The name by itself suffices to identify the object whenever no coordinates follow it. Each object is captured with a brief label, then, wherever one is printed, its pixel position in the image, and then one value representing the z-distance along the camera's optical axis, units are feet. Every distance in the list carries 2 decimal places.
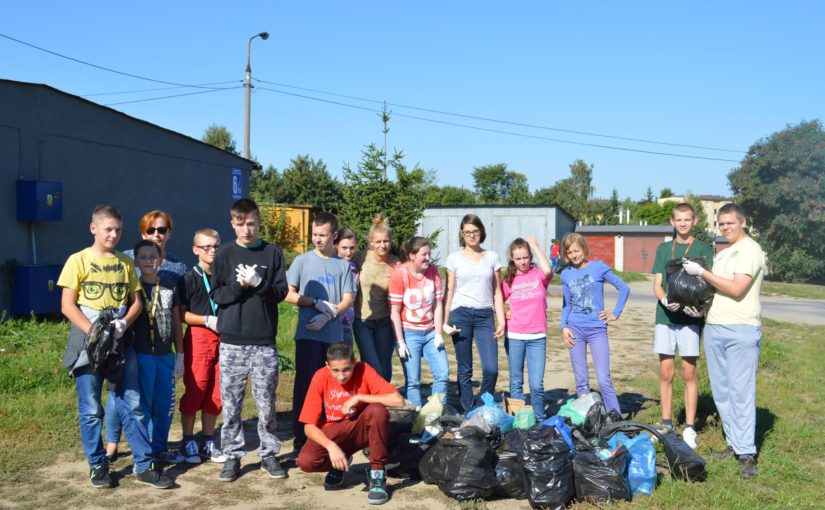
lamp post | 72.96
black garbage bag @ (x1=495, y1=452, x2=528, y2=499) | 15.31
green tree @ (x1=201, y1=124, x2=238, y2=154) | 158.10
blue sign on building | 57.93
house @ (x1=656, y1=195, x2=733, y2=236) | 372.83
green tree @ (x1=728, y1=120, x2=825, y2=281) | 127.95
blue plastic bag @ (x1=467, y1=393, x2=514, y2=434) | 17.54
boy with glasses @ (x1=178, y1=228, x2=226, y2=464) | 18.11
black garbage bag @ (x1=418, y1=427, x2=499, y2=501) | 15.28
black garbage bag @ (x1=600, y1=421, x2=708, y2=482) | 16.07
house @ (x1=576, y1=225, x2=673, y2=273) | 156.56
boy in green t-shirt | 19.34
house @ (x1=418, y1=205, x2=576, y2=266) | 110.01
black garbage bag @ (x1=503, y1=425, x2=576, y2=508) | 14.89
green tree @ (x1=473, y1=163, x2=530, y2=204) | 295.93
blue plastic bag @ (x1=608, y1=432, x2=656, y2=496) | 15.46
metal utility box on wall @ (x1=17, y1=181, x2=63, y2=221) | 34.94
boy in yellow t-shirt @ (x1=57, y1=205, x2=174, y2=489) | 15.69
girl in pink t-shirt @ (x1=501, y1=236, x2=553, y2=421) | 20.90
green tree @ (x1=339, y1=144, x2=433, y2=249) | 55.06
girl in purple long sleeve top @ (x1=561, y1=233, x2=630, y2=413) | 20.93
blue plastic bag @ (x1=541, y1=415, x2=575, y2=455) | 16.22
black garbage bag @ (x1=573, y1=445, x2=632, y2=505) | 14.93
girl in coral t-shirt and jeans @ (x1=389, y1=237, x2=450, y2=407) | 20.10
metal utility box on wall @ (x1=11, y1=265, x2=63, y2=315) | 34.24
